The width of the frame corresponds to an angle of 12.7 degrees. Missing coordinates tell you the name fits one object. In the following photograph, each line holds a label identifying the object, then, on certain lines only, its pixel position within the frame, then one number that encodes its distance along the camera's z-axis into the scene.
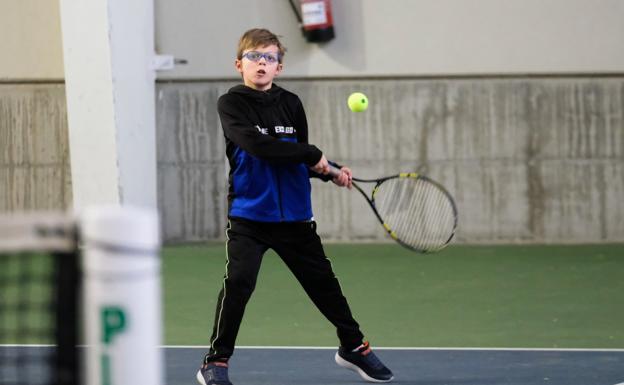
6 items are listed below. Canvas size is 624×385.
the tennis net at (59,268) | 5.56
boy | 10.76
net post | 4.84
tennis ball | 13.53
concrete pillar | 21.30
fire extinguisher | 22.08
